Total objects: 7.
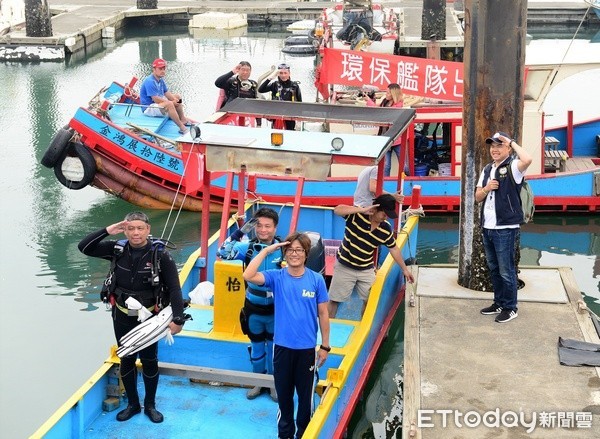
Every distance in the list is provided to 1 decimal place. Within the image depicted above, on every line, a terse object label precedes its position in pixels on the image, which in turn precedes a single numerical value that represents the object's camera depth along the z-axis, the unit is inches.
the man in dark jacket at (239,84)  539.8
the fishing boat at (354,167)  526.9
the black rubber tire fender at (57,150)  547.5
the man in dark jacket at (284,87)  533.0
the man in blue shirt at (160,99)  583.5
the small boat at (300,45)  1193.4
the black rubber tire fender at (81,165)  551.5
